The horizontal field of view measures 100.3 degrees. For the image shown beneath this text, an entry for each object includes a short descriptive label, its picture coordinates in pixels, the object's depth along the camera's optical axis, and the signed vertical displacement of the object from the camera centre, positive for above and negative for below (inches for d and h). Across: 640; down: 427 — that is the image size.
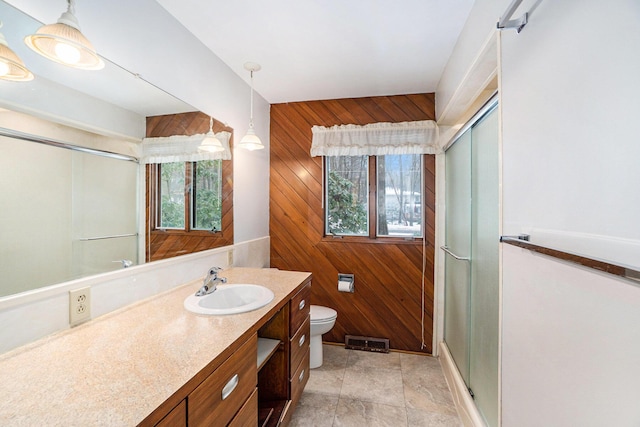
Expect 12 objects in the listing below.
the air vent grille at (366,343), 98.6 -48.8
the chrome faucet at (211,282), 56.7 -15.3
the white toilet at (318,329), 84.7 -37.4
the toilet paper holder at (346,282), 98.7 -26.0
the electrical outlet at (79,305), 40.3 -14.5
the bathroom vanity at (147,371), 24.6 -17.8
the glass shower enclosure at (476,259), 51.6 -10.9
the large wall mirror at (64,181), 34.2 +4.8
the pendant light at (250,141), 75.3 +20.4
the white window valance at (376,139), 94.3 +27.3
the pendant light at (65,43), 32.8 +21.6
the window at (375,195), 100.3 +6.8
